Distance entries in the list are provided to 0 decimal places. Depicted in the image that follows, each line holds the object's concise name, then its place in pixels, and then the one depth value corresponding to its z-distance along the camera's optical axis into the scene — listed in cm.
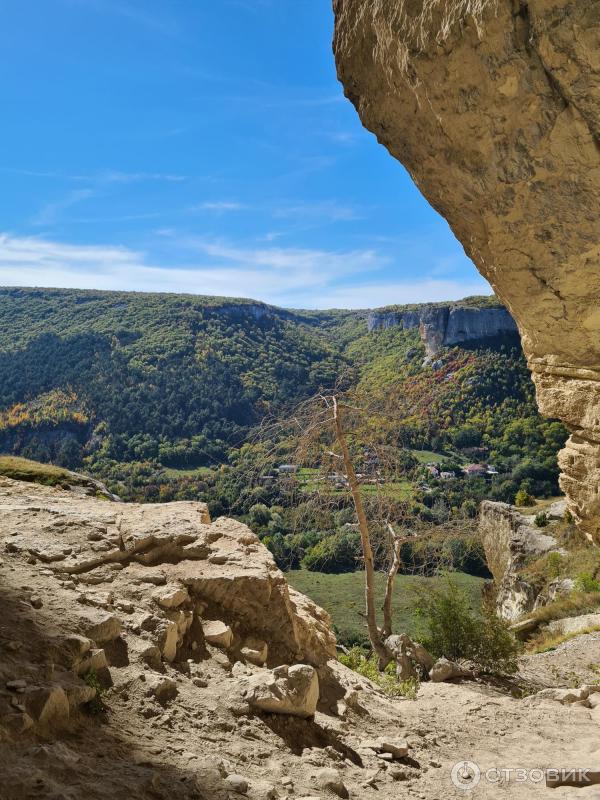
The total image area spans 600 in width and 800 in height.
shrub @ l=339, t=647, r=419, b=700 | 707
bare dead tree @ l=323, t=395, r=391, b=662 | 871
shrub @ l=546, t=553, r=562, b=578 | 2157
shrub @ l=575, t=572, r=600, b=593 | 1816
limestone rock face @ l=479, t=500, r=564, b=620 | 2227
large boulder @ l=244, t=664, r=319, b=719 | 429
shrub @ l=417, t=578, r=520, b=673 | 883
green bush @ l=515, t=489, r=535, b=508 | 3231
